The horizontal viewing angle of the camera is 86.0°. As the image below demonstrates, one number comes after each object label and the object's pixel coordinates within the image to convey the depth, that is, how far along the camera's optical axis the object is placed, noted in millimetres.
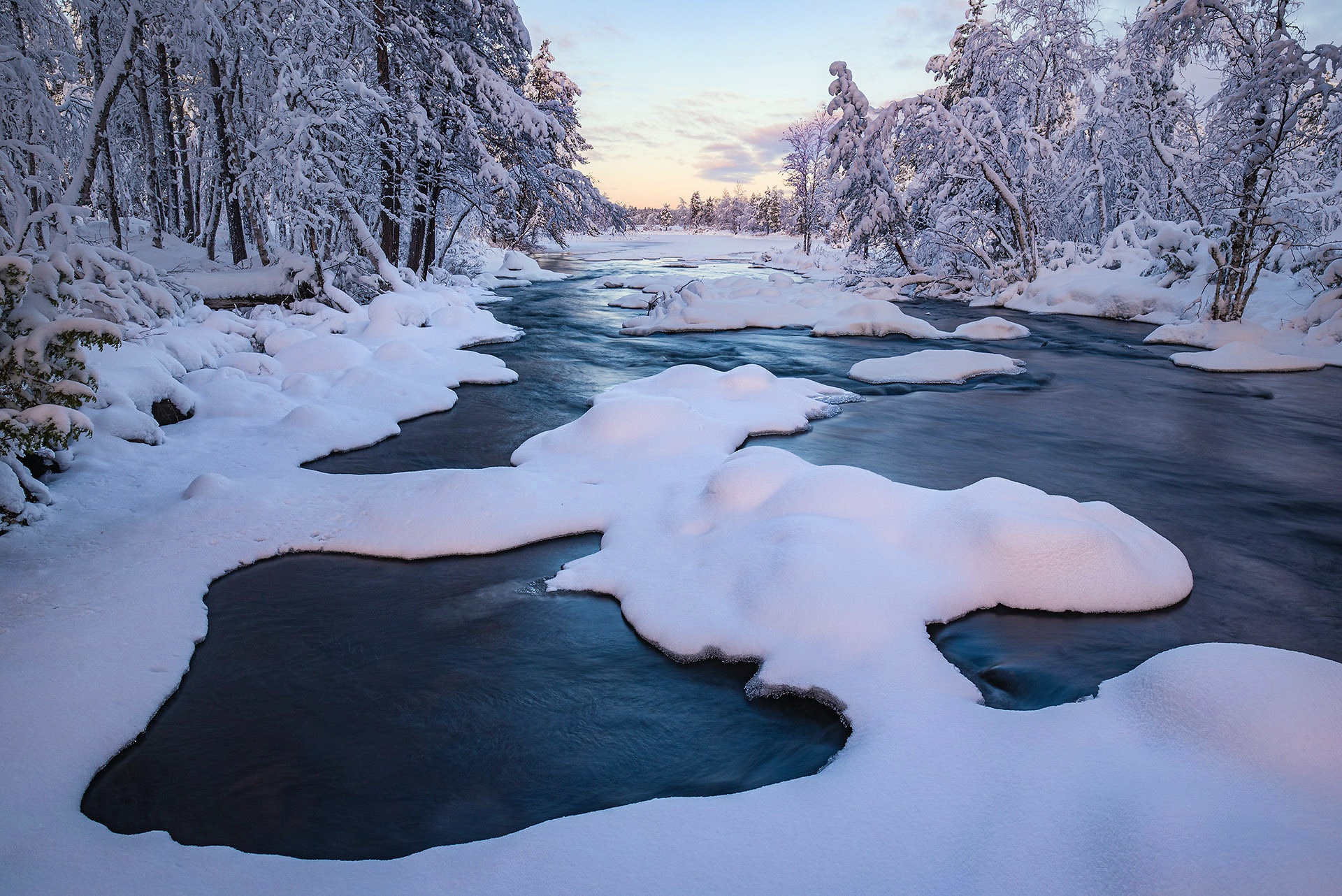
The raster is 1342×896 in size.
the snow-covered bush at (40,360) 3648
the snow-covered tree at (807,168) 43438
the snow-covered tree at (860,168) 18359
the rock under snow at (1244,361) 11312
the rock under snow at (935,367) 10516
